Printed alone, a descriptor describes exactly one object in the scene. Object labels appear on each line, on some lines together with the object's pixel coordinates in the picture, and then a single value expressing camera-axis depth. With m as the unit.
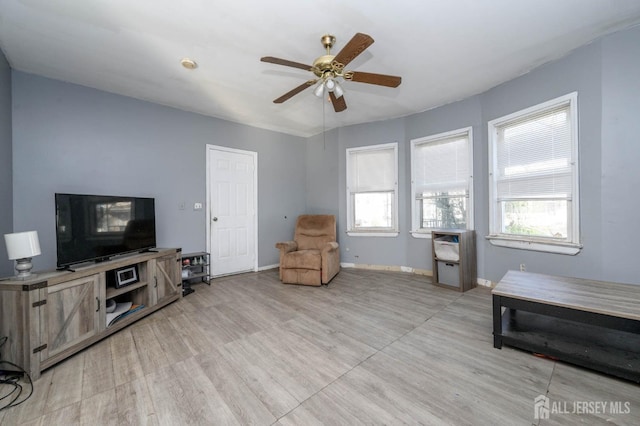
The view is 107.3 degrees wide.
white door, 3.87
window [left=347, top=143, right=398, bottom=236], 4.18
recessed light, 2.40
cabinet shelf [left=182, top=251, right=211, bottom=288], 3.32
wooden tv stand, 1.61
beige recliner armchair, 3.42
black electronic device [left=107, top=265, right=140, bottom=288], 2.37
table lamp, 1.71
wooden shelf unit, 3.12
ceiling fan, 1.74
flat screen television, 2.05
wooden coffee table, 1.50
